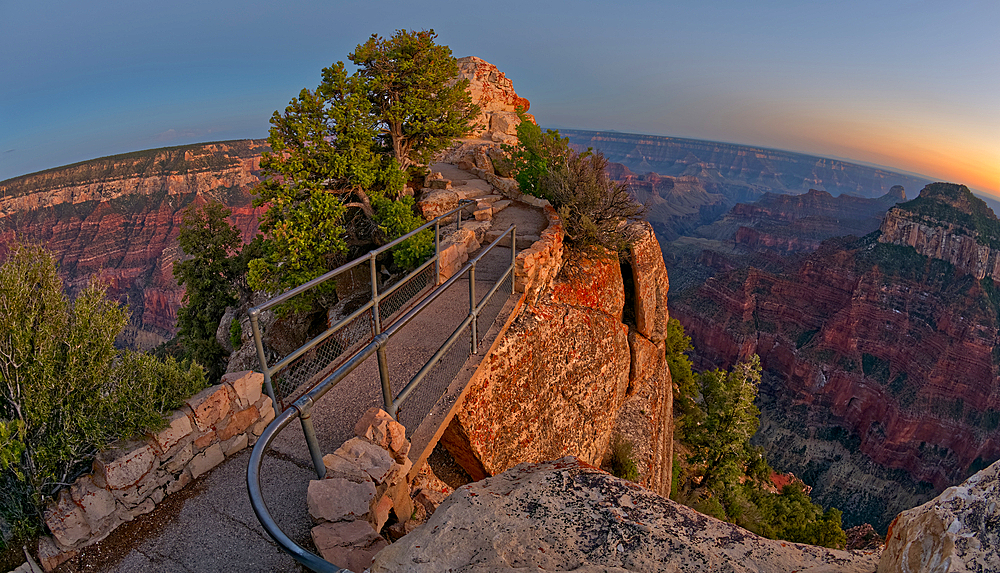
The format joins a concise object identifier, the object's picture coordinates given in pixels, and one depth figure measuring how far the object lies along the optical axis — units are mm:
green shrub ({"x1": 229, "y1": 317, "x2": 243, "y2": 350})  13352
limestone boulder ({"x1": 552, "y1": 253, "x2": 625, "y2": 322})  8773
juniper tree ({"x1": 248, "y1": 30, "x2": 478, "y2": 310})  10172
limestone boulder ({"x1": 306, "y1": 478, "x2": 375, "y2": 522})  2803
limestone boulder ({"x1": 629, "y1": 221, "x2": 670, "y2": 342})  12500
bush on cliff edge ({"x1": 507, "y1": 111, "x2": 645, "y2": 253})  9973
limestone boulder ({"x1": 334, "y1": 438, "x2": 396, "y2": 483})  3152
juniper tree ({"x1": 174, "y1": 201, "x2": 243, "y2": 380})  15164
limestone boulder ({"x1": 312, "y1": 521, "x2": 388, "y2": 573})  2541
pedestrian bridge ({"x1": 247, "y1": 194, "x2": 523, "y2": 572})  2544
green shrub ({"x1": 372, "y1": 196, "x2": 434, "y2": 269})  8930
